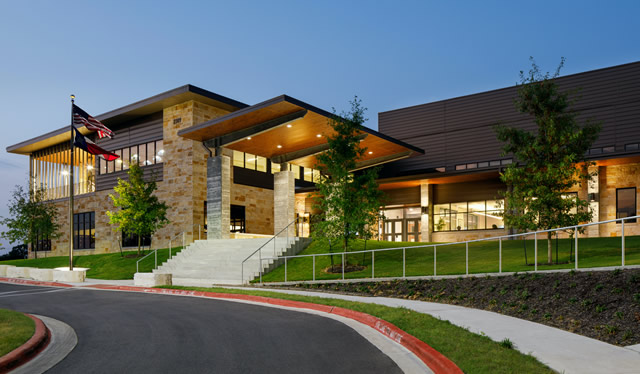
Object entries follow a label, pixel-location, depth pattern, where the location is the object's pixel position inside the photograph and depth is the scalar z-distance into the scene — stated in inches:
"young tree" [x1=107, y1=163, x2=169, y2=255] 1357.0
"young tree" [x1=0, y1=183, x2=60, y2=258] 1814.7
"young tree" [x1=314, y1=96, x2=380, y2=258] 921.5
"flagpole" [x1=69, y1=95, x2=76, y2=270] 1039.0
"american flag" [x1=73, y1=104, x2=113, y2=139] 1069.1
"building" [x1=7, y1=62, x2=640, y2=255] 1221.1
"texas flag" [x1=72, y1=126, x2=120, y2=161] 1059.5
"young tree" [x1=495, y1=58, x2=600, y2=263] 721.6
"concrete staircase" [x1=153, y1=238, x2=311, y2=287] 962.7
